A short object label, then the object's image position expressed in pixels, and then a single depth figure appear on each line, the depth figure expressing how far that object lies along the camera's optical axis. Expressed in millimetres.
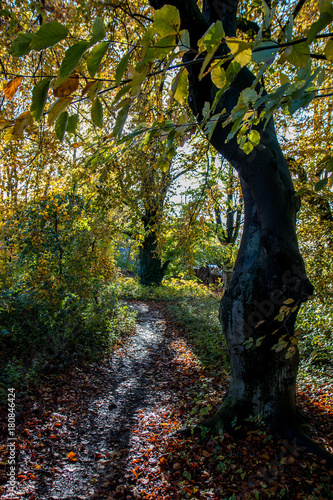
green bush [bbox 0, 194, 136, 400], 4844
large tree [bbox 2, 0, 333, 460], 2730
